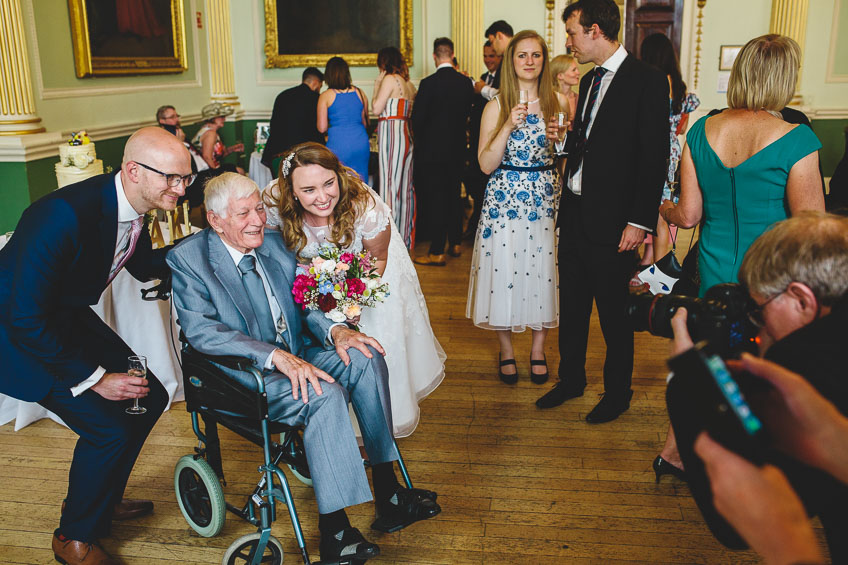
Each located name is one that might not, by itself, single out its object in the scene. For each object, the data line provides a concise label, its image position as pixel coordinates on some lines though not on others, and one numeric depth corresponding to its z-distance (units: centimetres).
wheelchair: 223
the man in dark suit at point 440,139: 601
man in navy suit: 218
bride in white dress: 277
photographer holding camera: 134
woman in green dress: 238
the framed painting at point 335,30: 805
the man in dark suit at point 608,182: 301
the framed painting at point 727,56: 823
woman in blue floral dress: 346
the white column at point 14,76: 465
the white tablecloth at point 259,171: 729
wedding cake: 411
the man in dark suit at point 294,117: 655
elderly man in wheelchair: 230
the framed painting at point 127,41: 553
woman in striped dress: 618
